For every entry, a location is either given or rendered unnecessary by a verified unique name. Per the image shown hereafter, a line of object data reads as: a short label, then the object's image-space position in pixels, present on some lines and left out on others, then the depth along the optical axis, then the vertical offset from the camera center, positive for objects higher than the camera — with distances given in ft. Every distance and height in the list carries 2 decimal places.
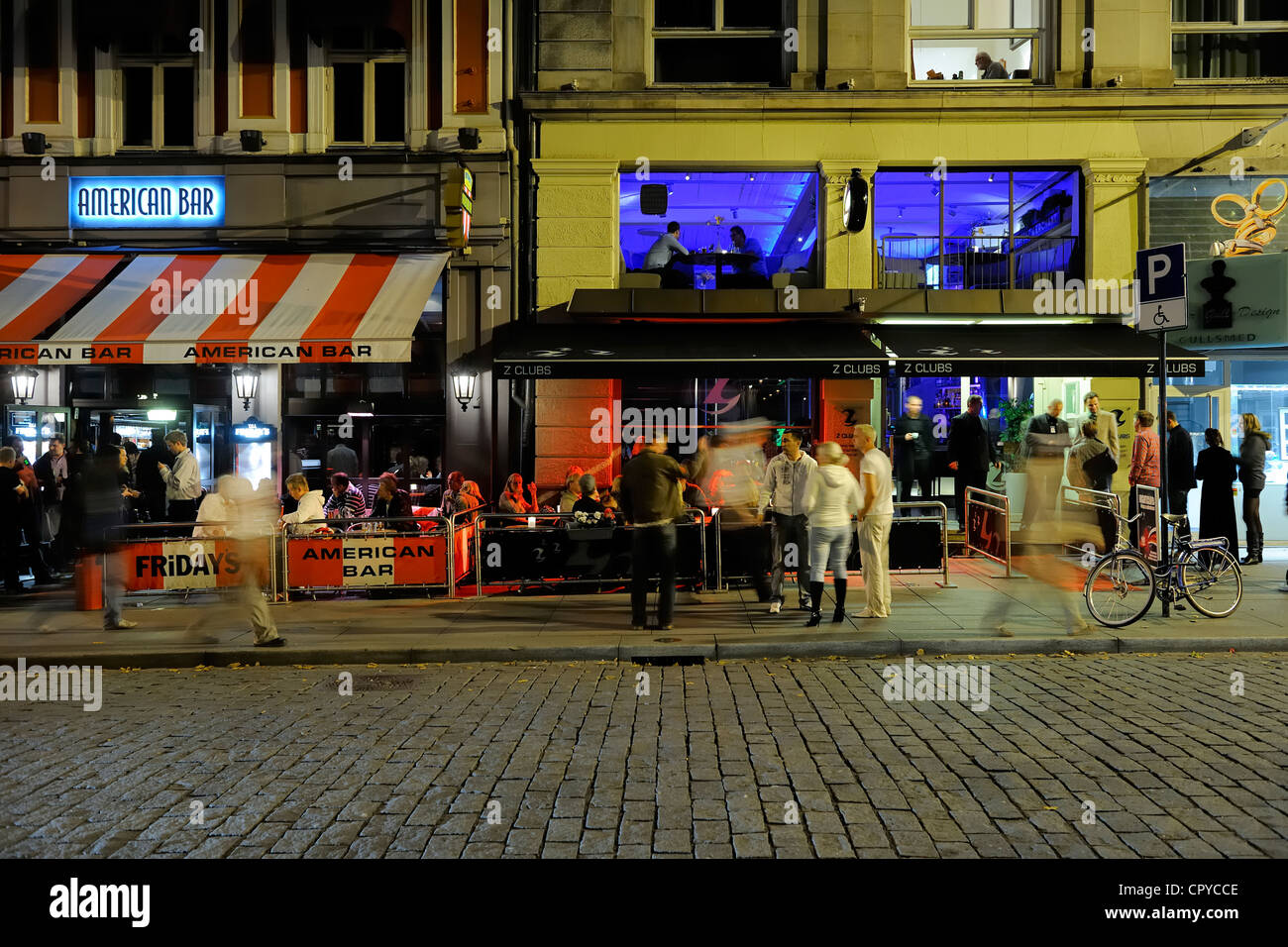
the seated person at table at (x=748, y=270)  50.60 +11.11
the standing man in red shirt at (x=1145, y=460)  40.73 +0.19
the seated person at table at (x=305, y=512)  36.99 -1.97
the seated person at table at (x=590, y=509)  37.68 -1.97
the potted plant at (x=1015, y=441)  47.11 +1.29
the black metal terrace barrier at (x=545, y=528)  37.09 -2.62
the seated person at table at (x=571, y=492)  41.93 -1.31
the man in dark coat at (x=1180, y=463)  42.04 +0.05
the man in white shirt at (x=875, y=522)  31.89 -2.12
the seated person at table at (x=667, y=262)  50.70 +11.64
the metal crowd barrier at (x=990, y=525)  39.29 -2.83
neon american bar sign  49.65 +14.79
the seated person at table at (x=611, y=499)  42.06 -1.70
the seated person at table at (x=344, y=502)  40.91 -1.69
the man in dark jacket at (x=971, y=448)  46.19 +0.86
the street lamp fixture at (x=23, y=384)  46.16 +4.33
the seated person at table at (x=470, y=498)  42.01 -1.58
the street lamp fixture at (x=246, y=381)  48.06 +4.59
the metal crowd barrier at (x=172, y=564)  36.73 -4.04
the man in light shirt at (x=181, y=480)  42.65 -0.70
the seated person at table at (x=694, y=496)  40.63 -1.45
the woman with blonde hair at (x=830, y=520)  30.86 -1.94
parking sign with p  30.83 +6.18
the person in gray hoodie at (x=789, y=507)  33.45 -1.65
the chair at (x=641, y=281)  50.62 +10.48
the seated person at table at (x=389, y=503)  38.83 -1.79
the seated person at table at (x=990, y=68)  50.67 +22.61
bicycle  30.07 -4.09
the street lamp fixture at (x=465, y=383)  48.59 +4.50
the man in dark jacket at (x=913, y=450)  48.29 +0.80
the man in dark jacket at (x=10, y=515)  38.58 -2.12
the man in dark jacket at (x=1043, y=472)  28.32 -0.24
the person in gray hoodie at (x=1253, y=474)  41.81 -0.52
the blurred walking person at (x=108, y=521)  31.19 -2.01
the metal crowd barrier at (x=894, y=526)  36.35 -3.03
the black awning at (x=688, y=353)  43.45 +5.59
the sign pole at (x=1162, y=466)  31.58 -0.07
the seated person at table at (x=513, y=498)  41.22 -1.55
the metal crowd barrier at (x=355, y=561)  36.91 -3.97
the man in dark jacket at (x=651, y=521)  30.50 -1.95
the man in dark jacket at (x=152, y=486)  44.73 -1.01
